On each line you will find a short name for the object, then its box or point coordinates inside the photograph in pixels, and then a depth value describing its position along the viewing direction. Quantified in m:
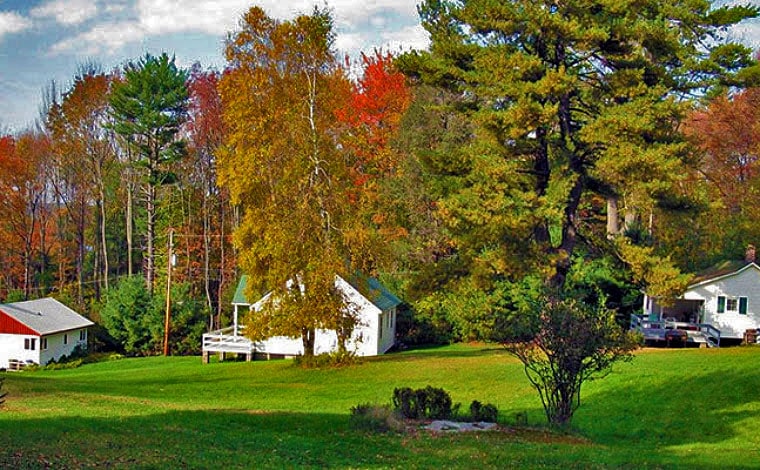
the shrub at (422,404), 15.59
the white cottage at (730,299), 33.44
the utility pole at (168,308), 36.78
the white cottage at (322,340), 33.84
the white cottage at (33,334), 38.50
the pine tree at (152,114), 42.56
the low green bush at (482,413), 15.47
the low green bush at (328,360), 27.44
